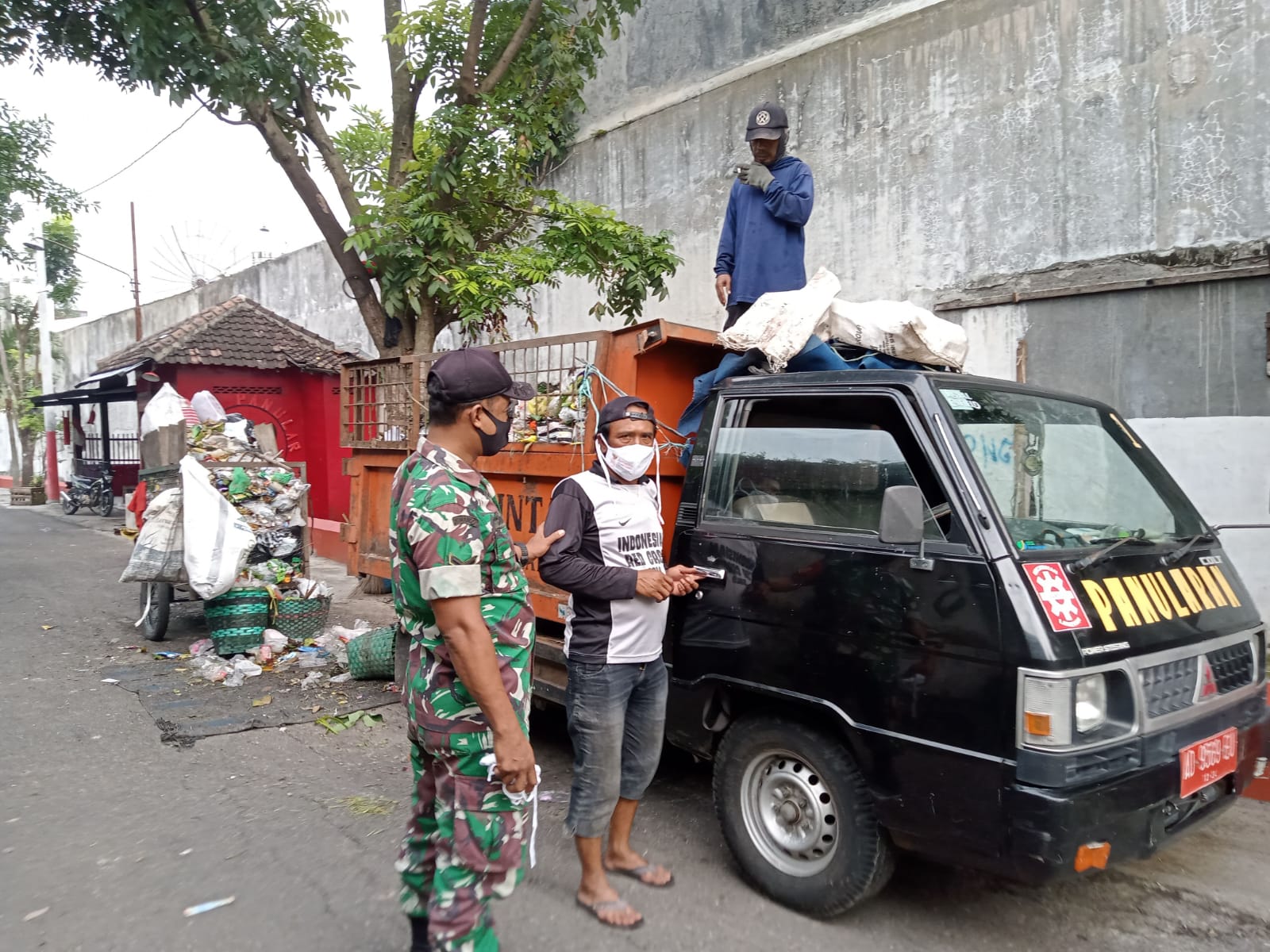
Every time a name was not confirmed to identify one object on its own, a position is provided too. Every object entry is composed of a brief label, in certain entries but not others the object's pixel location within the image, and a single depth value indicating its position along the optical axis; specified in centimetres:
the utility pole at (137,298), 2123
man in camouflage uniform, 223
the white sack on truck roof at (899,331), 367
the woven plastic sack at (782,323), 359
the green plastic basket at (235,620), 667
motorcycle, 1848
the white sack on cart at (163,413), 763
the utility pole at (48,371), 2197
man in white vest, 307
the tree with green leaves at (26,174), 1407
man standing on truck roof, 459
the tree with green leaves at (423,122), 702
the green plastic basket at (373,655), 605
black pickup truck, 256
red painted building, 1389
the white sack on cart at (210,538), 649
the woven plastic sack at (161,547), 686
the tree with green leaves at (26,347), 2258
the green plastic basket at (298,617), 691
